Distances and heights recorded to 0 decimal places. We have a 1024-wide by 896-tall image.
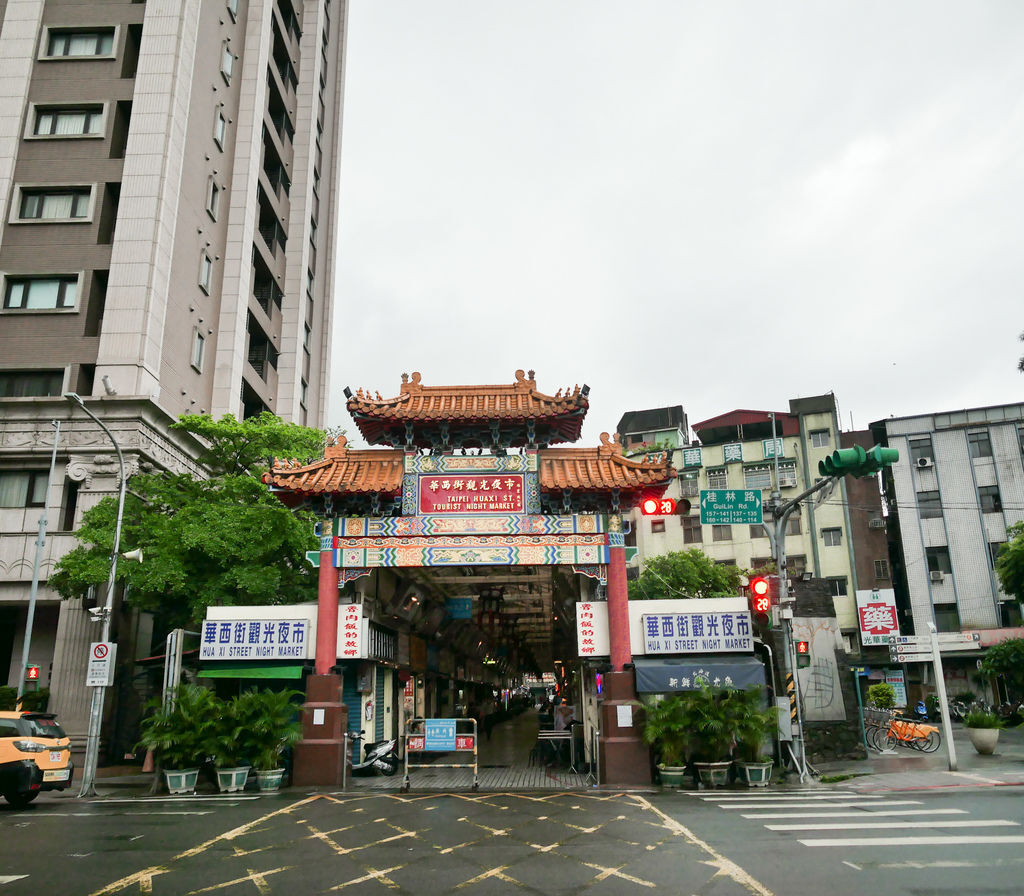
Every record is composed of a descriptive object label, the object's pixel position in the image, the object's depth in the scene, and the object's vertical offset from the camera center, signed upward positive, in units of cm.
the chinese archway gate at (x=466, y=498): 2206 +485
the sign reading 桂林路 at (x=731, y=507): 2041 +415
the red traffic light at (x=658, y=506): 2232 +457
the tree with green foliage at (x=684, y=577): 5325 +643
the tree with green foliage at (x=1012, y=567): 3803 +489
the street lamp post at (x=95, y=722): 2009 -96
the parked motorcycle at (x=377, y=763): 2275 -224
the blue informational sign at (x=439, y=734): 1981 -128
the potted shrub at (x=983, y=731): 2508 -169
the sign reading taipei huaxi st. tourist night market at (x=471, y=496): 2262 +493
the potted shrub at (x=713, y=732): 1962 -128
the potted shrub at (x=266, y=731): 1980 -117
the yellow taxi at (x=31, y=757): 1697 -152
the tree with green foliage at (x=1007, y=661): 3962 +63
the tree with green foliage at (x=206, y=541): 2609 +446
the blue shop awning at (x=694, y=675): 2089 +5
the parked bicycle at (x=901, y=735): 2789 -204
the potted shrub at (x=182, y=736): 1962 -125
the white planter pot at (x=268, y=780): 1989 -233
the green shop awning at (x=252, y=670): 2188 +29
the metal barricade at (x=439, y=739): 1980 -140
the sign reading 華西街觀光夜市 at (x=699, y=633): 2192 +114
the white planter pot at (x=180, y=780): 1975 -229
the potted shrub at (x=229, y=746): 1964 -151
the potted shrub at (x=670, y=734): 1978 -133
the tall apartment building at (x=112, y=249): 3203 +1914
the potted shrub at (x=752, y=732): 1953 -128
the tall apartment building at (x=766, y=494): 5900 +1294
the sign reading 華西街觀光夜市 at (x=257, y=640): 2197 +108
